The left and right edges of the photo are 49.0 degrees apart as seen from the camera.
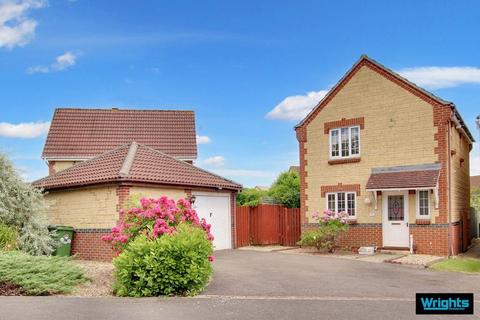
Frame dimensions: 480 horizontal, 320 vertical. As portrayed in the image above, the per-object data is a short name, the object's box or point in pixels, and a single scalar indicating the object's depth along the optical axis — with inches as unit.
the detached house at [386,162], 782.5
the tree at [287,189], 1175.6
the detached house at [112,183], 732.7
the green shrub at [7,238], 597.6
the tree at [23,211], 655.1
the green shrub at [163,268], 431.5
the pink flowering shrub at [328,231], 828.6
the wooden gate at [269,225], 992.9
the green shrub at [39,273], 450.0
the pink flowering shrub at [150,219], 515.8
